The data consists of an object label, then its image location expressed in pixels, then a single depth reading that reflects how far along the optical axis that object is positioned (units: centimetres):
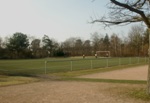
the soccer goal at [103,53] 8824
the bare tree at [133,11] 1130
